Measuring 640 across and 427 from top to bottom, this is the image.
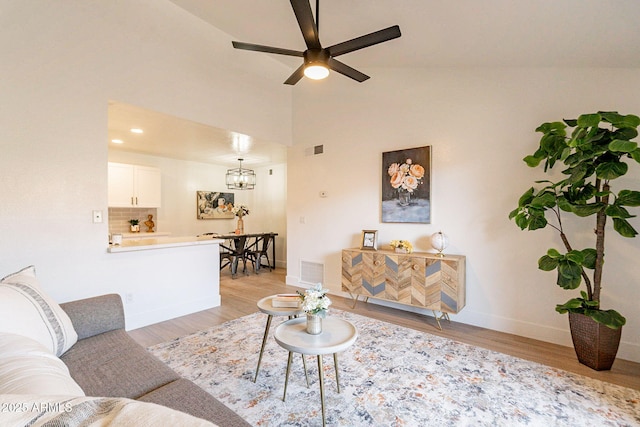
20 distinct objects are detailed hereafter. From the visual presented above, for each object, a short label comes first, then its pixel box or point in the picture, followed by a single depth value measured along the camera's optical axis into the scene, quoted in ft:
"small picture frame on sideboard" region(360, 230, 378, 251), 12.80
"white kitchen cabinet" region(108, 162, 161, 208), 17.61
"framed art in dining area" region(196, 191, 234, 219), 22.94
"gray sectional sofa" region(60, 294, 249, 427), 4.09
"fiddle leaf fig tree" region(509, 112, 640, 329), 7.07
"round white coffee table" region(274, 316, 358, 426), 5.37
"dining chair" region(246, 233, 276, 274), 20.44
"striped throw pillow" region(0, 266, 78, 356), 4.39
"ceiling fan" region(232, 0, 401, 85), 6.45
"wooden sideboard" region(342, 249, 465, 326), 10.34
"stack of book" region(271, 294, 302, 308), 7.08
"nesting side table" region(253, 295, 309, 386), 6.77
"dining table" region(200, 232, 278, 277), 18.85
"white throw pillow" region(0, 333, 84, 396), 2.73
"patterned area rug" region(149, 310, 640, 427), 6.01
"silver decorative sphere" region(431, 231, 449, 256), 11.13
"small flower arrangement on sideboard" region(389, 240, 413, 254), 11.88
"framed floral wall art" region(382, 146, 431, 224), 12.03
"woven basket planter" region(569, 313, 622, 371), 7.66
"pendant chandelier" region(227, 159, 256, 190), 20.10
